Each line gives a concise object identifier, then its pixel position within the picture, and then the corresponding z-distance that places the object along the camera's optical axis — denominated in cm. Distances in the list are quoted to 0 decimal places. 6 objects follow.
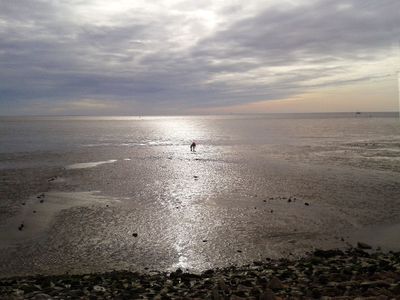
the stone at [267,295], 872
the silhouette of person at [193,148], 5272
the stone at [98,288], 1040
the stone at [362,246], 1484
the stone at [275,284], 994
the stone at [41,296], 949
